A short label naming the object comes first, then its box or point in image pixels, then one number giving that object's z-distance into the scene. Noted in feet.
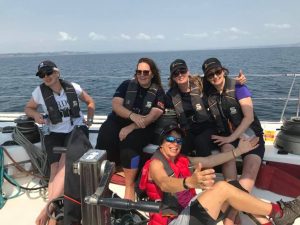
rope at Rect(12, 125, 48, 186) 7.49
